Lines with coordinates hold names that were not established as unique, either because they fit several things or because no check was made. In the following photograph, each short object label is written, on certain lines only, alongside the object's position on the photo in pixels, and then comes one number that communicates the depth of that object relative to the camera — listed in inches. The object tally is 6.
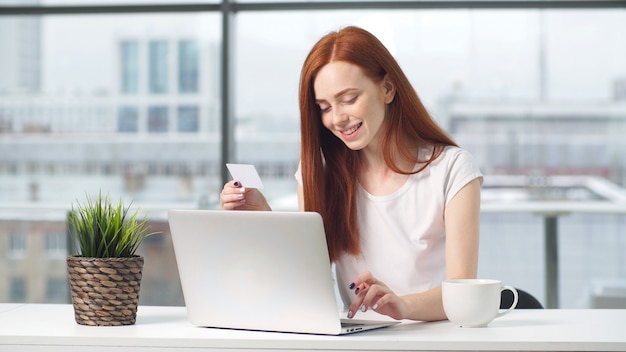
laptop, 97.5
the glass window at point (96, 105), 234.9
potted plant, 103.1
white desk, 95.7
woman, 114.7
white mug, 100.5
